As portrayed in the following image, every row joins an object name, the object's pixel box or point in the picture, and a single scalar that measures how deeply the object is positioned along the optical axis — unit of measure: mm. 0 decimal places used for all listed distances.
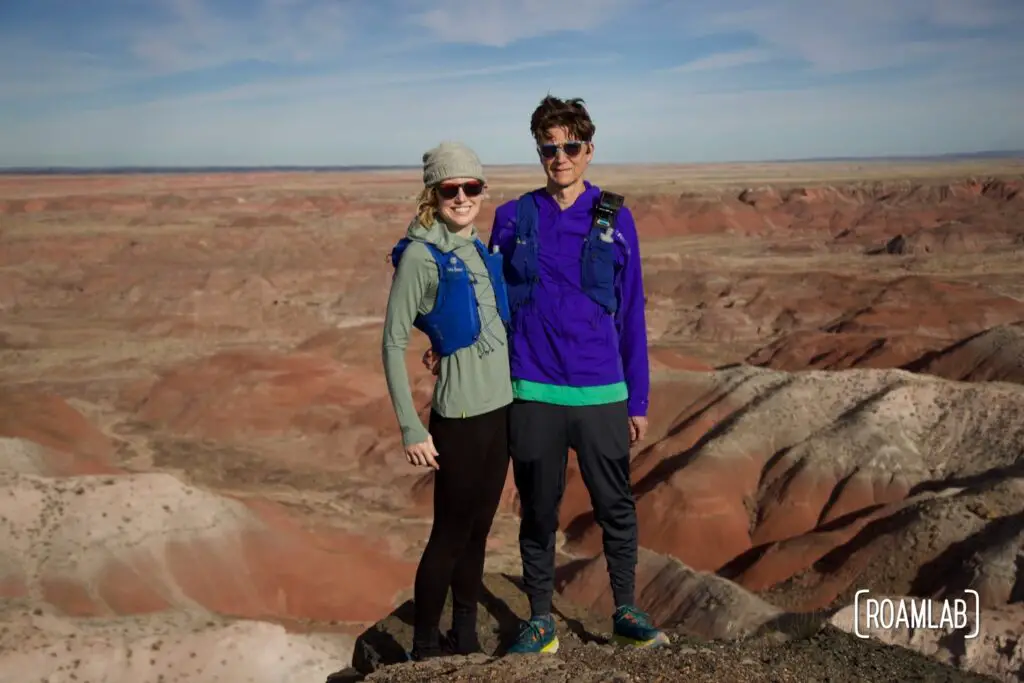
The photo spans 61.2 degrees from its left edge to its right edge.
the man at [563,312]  4039
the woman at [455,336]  3795
